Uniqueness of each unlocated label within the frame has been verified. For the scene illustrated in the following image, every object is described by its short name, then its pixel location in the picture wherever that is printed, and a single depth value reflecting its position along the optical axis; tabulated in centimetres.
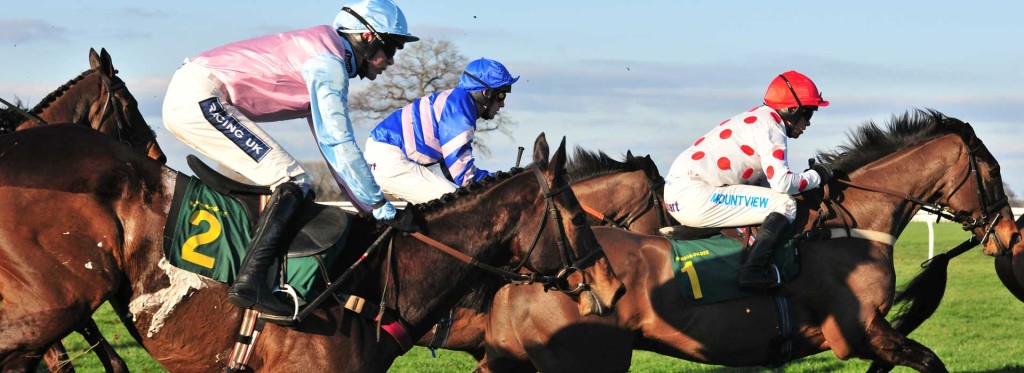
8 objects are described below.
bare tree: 5503
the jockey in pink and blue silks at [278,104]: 870
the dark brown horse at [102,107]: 1475
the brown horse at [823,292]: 1227
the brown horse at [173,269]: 799
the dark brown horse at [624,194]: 1559
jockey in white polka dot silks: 1265
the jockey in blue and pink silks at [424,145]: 1215
